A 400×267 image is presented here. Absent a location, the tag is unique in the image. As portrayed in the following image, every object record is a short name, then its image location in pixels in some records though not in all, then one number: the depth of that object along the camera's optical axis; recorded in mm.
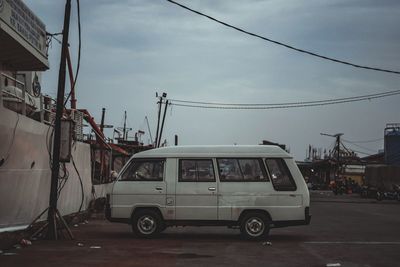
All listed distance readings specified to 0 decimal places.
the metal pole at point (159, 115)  52412
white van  13234
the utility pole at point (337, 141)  98450
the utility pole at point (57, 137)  12750
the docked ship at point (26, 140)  11812
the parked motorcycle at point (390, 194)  44112
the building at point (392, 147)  61675
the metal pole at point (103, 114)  44444
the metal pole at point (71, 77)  22991
